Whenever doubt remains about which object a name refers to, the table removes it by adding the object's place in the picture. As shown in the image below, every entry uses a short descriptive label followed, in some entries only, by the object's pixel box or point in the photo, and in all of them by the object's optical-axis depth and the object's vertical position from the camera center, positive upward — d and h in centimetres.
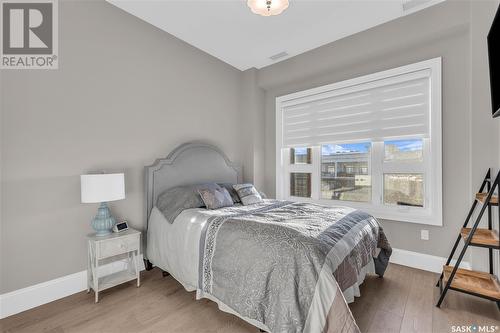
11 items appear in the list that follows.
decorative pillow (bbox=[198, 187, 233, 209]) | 263 -37
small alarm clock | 239 -61
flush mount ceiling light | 179 +122
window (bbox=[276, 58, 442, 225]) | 270 +30
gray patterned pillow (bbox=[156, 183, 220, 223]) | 251 -38
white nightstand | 213 -81
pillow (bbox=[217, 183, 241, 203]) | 311 -34
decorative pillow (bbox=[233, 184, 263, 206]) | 304 -38
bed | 140 -68
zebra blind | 274 +70
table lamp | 207 -24
